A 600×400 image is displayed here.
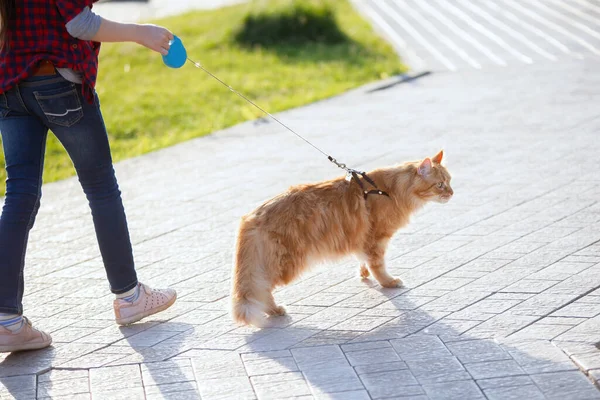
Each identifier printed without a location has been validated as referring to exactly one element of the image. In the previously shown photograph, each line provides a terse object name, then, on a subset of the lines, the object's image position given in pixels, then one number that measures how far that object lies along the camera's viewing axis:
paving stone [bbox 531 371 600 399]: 6.78
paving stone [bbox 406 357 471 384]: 7.25
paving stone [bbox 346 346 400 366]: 7.71
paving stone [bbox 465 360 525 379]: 7.23
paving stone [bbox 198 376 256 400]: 7.27
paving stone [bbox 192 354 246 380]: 7.68
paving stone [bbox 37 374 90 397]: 7.55
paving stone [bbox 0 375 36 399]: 7.52
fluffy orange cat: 8.62
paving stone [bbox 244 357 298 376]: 7.68
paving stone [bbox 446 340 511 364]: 7.57
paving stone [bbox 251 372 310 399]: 7.23
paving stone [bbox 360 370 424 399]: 7.07
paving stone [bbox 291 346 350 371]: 7.73
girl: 7.75
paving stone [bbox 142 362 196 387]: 7.65
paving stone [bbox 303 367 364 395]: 7.25
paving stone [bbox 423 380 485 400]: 6.92
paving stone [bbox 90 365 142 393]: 7.62
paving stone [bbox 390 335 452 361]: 7.74
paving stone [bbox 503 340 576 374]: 7.29
